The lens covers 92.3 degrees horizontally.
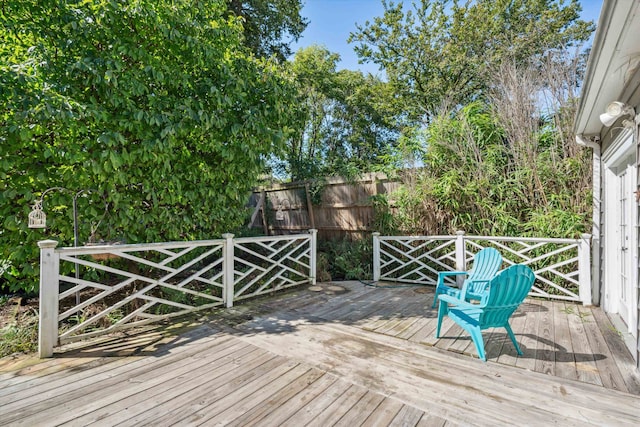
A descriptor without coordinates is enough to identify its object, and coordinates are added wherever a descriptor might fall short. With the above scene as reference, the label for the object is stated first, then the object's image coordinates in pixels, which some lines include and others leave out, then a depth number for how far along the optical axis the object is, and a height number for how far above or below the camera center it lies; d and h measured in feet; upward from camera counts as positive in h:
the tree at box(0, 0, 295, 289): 9.30 +3.24
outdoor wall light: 7.71 +2.71
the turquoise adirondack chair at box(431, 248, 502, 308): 10.46 -2.02
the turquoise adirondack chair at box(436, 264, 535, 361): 7.65 -2.26
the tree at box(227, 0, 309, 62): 24.56 +16.29
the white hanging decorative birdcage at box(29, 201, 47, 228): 8.73 -0.07
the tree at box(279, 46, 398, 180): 29.35 +10.86
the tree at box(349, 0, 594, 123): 26.35 +16.55
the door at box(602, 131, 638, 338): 8.66 -0.53
